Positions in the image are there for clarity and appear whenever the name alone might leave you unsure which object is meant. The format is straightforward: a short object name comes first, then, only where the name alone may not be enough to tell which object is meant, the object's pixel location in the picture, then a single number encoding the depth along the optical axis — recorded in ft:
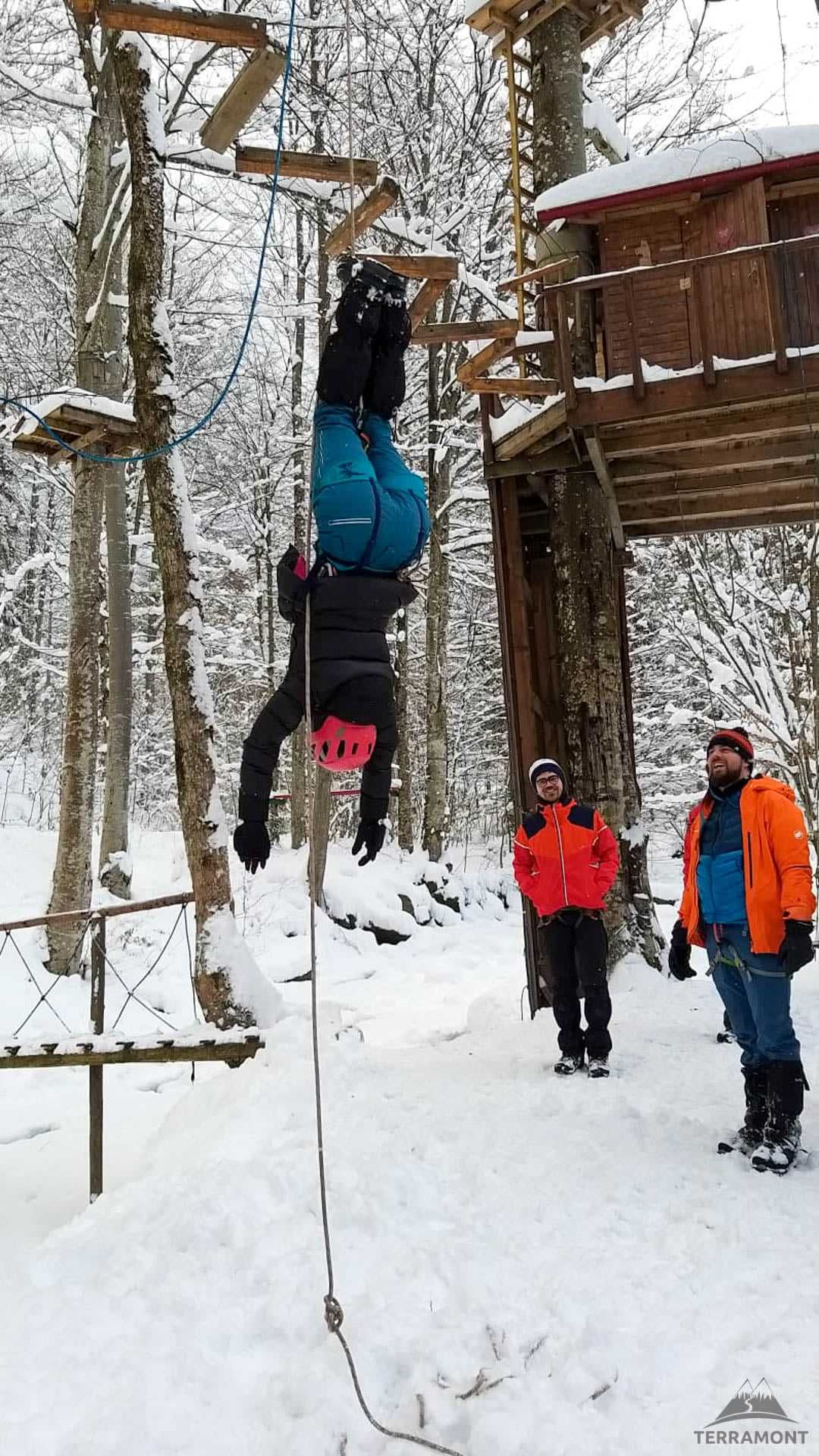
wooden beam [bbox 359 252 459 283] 14.88
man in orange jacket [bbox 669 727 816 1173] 13.52
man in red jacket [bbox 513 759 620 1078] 18.47
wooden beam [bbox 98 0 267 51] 14.69
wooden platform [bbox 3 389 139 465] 21.03
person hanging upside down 10.54
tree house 23.40
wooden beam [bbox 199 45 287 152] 14.49
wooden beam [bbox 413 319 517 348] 18.45
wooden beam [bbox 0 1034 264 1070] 17.37
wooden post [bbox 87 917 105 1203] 17.75
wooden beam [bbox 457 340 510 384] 22.86
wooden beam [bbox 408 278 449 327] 15.89
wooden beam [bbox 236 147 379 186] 14.55
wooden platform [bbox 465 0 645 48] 29.60
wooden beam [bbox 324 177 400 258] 13.30
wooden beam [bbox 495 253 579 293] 25.68
